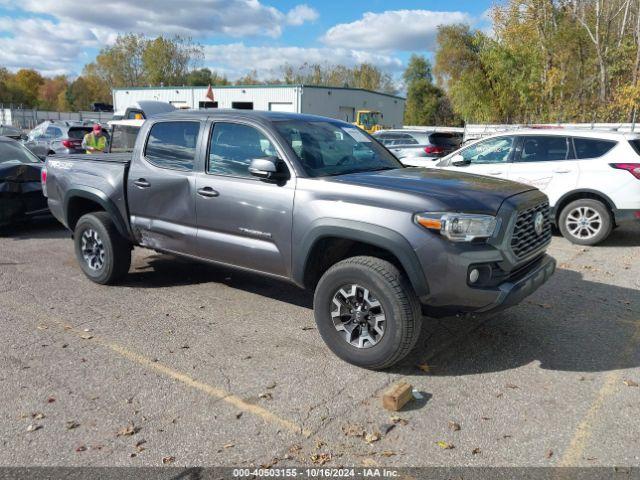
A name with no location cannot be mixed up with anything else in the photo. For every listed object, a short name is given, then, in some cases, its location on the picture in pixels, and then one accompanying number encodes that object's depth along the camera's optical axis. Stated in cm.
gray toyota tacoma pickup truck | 364
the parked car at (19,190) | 822
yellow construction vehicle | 3232
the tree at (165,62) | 7412
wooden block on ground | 340
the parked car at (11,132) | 2089
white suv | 784
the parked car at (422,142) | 1442
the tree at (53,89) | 10284
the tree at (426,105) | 5816
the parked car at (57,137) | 1568
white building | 3831
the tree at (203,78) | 7644
